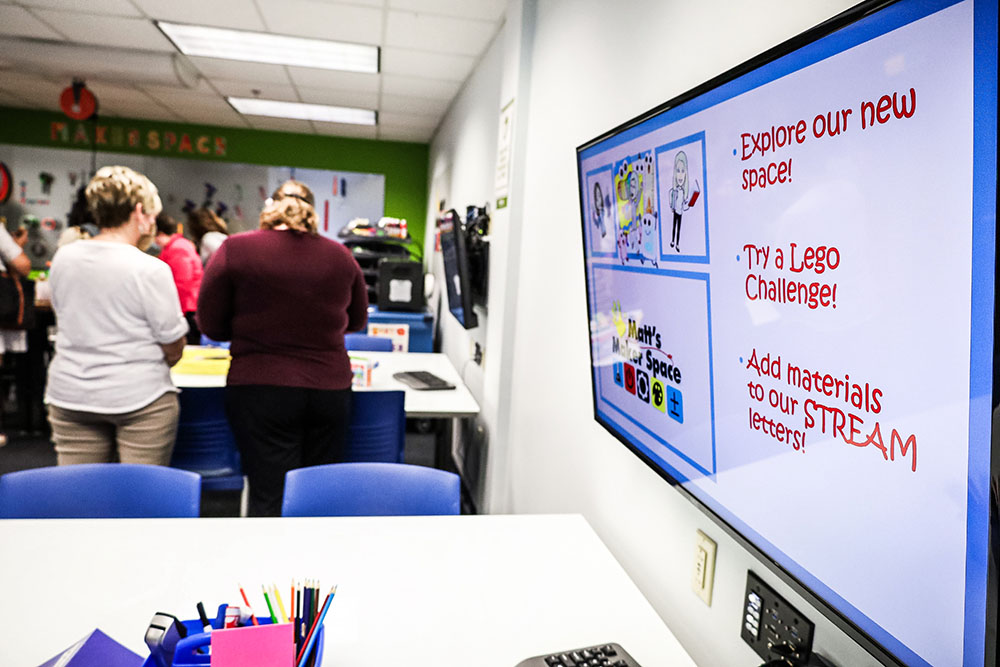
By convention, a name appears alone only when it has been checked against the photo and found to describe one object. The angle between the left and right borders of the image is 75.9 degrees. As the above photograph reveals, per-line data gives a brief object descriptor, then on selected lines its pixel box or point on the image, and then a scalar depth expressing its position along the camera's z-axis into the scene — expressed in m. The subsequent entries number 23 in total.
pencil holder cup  0.89
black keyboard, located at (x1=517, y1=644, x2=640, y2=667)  1.07
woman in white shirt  2.04
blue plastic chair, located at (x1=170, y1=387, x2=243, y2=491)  2.61
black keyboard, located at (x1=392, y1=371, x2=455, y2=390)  3.19
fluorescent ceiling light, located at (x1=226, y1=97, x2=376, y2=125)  5.84
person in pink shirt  4.36
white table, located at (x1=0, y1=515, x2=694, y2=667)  1.14
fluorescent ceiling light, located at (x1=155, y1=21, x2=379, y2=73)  4.01
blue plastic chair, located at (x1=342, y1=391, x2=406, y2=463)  2.61
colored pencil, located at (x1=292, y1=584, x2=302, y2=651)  0.93
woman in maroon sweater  2.16
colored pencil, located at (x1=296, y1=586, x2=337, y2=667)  0.92
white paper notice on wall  2.81
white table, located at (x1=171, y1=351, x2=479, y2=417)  2.80
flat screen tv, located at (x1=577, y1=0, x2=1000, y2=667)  0.60
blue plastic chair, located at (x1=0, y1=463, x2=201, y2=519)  1.62
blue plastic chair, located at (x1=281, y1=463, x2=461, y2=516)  1.73
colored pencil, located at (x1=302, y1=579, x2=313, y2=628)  0.97
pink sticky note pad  0.86
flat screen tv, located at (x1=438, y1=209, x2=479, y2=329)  2.90
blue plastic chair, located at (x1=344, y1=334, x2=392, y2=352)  4.03
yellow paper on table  2.96
